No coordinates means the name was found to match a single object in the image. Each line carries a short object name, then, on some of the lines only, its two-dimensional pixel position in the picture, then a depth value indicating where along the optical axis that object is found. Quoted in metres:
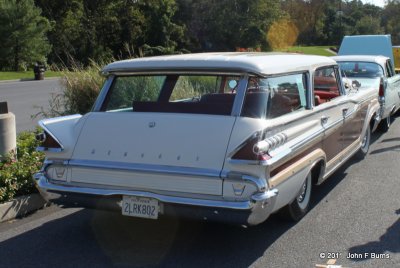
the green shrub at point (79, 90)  9.48
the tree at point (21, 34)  33.12
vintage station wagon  3.91
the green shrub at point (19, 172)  5.40
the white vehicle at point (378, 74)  9.59
